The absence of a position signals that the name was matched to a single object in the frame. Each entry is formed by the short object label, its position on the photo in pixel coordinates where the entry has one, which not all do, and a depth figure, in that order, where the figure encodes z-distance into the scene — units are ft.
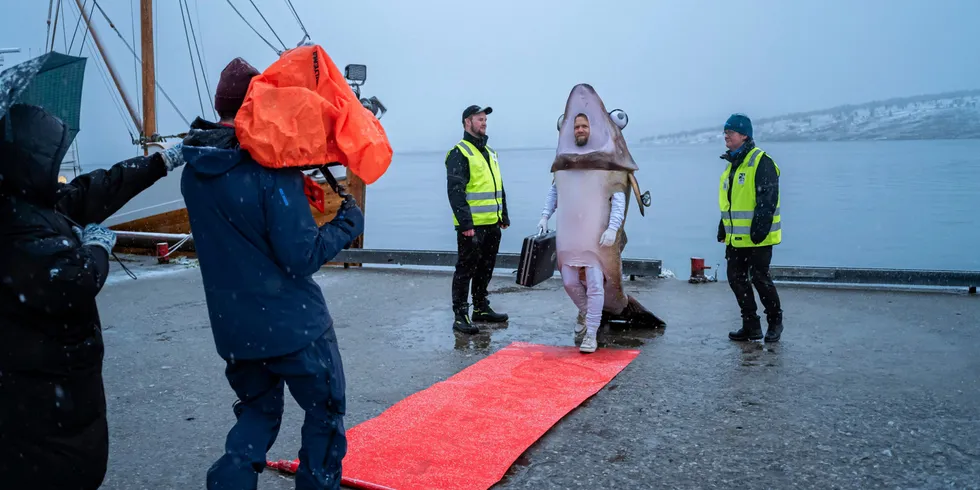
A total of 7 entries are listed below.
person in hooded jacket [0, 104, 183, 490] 6.75
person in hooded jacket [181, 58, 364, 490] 8.18
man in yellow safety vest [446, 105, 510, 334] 20.70
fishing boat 46.20
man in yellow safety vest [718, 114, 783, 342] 18.66
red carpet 11.23
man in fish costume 18.35
